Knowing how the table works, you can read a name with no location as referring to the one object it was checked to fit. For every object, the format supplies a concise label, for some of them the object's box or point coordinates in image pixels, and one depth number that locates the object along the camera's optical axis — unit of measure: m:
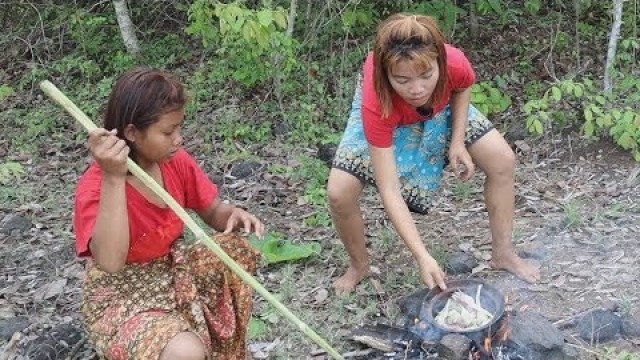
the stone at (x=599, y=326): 3.20
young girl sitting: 2.45
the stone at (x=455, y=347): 2.89
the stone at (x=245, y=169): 5.08
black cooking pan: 3.10
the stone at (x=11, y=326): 3.52
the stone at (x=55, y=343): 3.33
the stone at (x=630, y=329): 3.22
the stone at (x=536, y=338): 2.94
